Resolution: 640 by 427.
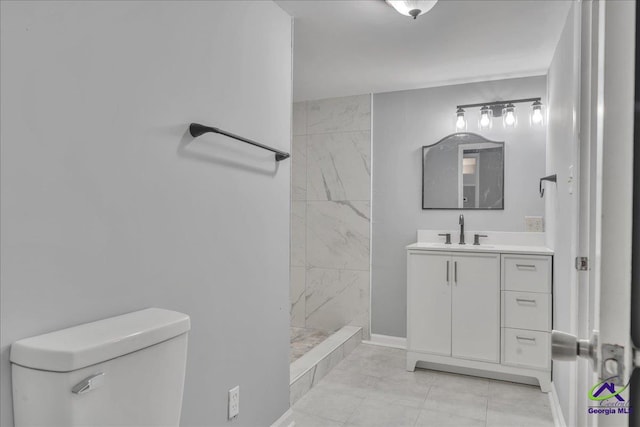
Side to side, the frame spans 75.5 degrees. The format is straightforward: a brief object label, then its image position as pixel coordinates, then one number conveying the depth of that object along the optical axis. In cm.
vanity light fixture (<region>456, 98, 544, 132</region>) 308
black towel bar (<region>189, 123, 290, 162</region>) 148
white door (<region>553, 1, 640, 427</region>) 48
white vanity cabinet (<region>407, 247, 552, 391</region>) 275
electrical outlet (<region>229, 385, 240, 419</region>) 172
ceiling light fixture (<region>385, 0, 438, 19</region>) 197
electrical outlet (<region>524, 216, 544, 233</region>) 313
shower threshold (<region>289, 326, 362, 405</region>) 257
